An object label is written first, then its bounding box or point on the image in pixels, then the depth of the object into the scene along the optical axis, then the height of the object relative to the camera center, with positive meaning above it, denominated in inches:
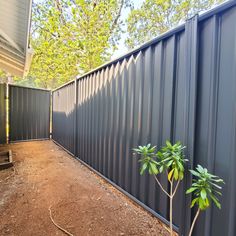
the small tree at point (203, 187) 41.4 -19.5
